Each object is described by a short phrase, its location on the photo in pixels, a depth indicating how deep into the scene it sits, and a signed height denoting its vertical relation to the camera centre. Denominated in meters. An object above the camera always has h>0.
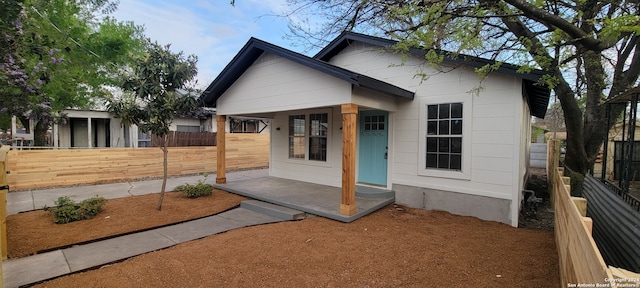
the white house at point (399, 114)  5.52 +0.56
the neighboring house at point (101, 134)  14.13 +0.03
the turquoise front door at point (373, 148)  7.35 -0.27
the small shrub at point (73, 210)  5.21 -1.46
